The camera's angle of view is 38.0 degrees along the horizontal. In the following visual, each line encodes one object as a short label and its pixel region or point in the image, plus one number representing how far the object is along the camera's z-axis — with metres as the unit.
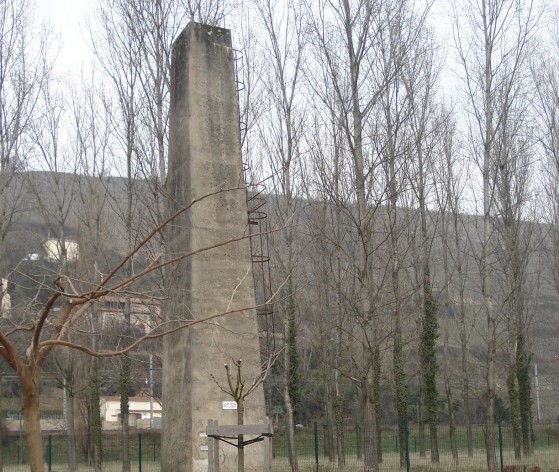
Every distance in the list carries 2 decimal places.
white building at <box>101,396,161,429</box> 41.62
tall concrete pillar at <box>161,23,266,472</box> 14.40
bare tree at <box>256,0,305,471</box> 25.03
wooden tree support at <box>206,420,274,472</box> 11.06
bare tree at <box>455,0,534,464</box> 22.72
